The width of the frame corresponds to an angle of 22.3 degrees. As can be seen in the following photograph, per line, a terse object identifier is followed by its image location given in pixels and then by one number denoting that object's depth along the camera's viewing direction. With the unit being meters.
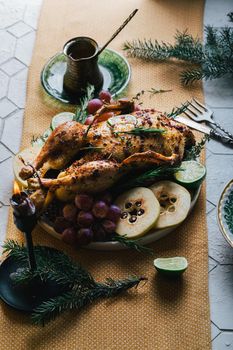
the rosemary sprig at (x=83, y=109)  1.68
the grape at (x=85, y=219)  1.47
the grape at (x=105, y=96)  1.78
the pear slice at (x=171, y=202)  1.52
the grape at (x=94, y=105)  1.73
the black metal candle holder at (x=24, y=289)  1.42
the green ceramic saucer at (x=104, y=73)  1.93
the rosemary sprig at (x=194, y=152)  1.66
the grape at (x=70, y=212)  1.48
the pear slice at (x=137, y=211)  1.49
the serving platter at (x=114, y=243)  1.51
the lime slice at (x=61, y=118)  1.75
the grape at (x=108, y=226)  1.48
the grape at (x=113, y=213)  1.49
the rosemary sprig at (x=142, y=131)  1.54
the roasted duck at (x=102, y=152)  1.48
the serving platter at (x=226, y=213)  1.50
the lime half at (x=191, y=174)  1.58
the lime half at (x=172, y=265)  1.46
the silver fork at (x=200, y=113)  1.86
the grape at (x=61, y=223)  1.50
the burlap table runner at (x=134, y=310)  1.39
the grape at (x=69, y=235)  1.49
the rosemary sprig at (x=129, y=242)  1.48
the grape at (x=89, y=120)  1.65
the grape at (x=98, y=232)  1.49
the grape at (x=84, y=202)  1.47
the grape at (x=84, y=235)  1.47
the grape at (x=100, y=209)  1.48
